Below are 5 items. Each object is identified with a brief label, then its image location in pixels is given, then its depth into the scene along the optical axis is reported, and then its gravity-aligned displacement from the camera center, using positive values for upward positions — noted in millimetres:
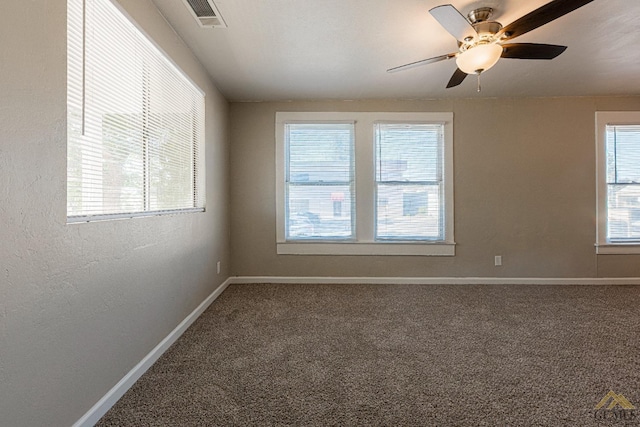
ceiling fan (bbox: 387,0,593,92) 1723 +1147
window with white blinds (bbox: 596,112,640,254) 3662 +424
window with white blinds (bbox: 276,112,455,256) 3752 +432
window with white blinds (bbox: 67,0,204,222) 1370 +565
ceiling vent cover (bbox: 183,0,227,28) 1932 +1396
